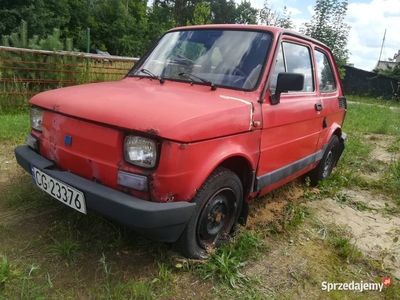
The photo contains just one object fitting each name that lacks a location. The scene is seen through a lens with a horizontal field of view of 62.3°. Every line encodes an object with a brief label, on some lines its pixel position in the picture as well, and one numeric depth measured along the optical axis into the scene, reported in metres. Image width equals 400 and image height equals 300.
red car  2.02
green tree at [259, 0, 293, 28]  14.56
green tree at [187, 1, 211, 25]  17.48
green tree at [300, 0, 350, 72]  14.09
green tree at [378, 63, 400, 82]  23.17
